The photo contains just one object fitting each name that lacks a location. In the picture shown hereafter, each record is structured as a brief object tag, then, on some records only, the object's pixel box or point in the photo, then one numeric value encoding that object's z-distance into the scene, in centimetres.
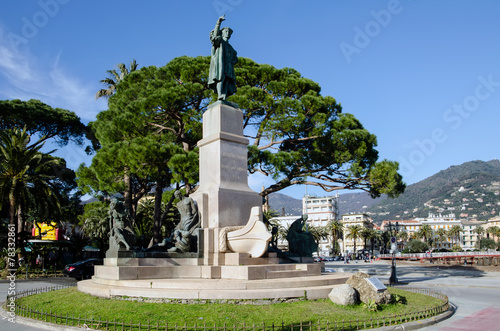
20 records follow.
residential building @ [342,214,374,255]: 12606
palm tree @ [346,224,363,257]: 9781
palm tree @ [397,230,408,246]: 13061
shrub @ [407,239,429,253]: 9538
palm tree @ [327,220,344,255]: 9256
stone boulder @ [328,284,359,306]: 952
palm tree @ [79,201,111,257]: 3238
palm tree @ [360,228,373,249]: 9869
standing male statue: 1495
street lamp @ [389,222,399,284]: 2126
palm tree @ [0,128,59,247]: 2512
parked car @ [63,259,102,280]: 2259
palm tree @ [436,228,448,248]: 12651
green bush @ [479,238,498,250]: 11081
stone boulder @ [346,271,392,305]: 976
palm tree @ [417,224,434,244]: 11694
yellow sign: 4178
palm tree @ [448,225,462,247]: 13130
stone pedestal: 1293
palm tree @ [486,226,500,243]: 12739
